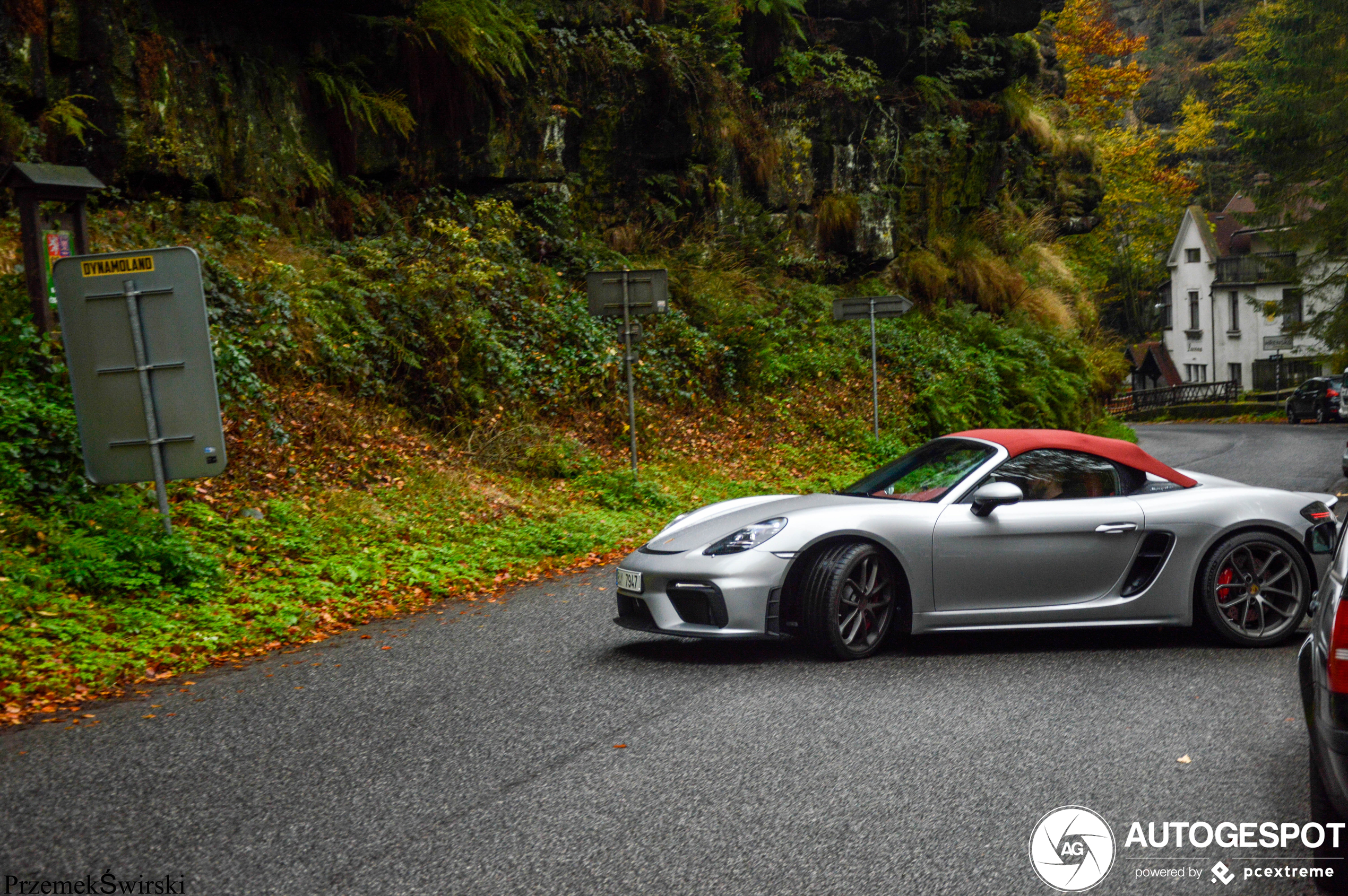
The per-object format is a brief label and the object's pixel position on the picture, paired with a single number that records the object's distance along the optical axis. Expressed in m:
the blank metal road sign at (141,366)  8.83
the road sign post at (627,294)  14.56
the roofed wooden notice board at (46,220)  9.68
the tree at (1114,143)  49.31
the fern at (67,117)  13.15
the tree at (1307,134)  29.42
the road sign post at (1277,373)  59.84
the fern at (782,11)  24.50
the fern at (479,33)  18.00
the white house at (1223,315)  61.47
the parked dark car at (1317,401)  41.50
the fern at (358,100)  17.38
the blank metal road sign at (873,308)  18.80
